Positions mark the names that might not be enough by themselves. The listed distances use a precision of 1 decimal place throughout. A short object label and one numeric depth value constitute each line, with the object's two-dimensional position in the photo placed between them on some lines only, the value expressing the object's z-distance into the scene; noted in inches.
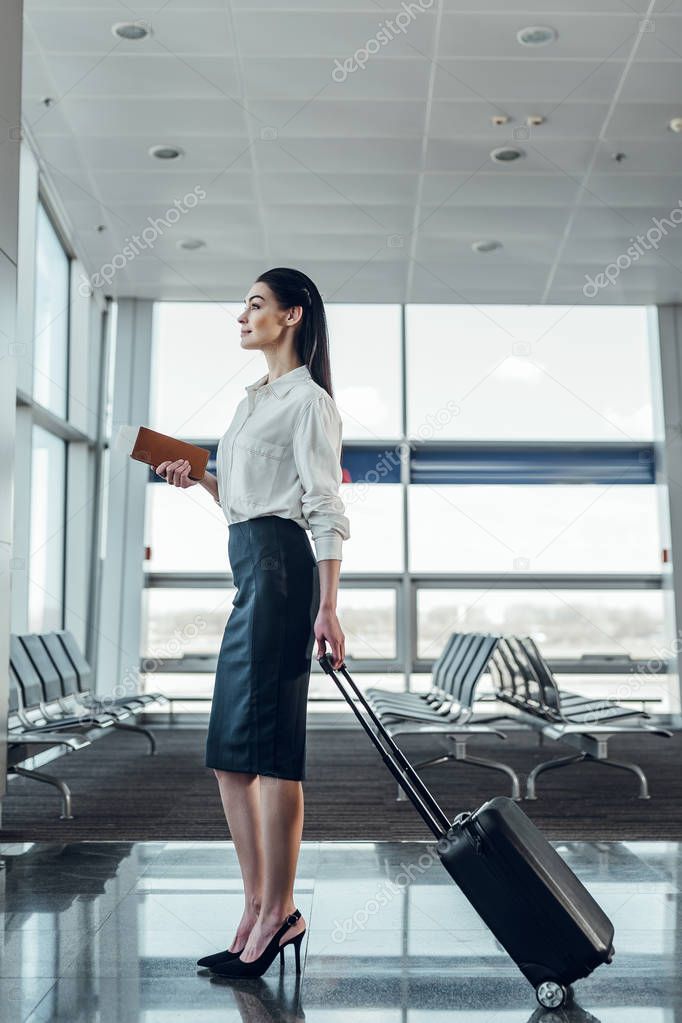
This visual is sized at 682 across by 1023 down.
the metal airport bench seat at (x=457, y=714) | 187.3
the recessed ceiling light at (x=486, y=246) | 299.1
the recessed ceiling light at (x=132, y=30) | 197.6
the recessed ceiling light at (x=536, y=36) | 199.3
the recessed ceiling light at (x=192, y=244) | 295.7
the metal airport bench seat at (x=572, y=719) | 181.5
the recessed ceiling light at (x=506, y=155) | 243.6
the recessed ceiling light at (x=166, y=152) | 243.1
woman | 81.0
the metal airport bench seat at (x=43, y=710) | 166.3
